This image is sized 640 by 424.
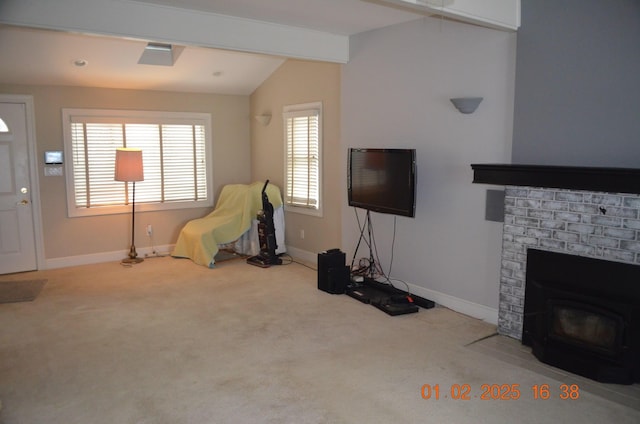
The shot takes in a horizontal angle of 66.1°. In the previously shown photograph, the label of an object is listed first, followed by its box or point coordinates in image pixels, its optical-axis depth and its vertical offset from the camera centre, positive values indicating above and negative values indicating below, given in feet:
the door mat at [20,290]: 16.01 -4.21
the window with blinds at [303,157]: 19.76 +0.35
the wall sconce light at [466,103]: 13.07 +1.64
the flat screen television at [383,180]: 14.33 -0.46
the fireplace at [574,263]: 10.04 -2.23
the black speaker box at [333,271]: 16.24 -3.51
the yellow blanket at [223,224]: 20.22 -2.49
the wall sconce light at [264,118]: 22.34 +2.15
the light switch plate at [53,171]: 19.38 -0.18
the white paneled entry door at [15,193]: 18.49 -1.02
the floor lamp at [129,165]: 19.77 +0.05
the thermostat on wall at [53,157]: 19.27 +0.37
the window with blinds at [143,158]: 19.98 +0.32
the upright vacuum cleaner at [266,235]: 20.04 -2.86
